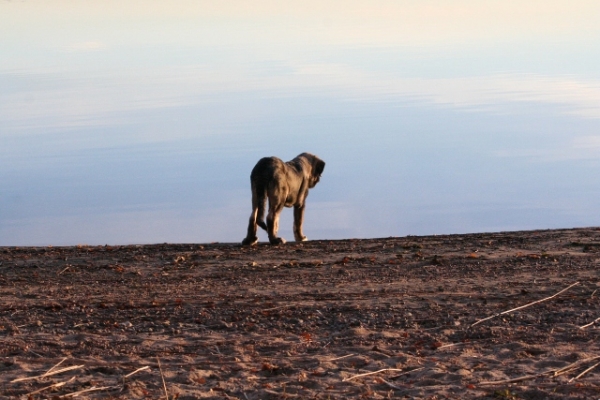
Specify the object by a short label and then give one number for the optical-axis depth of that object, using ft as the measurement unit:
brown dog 106.73
